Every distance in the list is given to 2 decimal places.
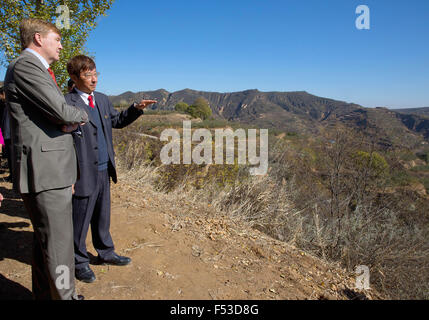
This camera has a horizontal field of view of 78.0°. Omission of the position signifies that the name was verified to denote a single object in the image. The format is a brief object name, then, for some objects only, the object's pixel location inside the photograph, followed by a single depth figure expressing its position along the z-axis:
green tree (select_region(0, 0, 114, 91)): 5.56
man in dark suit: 2.12
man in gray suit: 1.50
